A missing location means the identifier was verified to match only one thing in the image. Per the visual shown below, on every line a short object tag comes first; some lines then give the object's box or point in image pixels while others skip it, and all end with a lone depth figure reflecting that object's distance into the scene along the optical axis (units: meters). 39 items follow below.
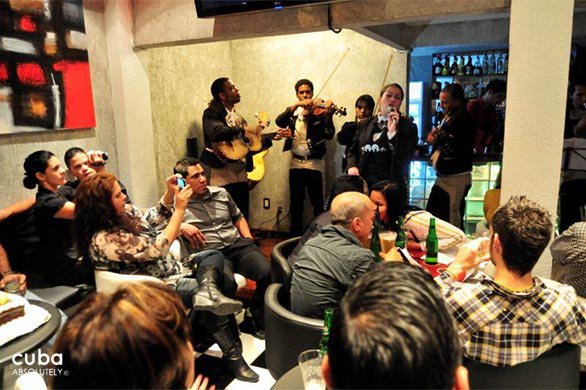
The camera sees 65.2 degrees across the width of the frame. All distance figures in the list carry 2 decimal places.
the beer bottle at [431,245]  2.20
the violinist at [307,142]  4.42
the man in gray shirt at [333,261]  1.87
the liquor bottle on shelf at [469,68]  6.70
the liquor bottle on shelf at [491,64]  6.54
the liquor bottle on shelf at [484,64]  6.59
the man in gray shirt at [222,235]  3.03
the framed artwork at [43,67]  2.99
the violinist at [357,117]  4.23
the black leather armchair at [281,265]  2.37
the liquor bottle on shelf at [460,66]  6.76
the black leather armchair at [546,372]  1.36
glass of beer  2.17
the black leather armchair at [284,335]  1.73
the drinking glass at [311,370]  1.27
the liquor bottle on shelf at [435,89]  6.83
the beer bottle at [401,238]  2.46
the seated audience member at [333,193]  2.49
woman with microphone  3.68
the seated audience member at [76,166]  3.16
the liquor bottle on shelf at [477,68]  6.64
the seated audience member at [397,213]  2.50
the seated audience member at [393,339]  0.68
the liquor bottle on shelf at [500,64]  6.46
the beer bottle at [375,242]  2.35
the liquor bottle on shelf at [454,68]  6.77
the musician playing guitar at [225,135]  4.12
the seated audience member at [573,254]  1.93
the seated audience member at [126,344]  0.75
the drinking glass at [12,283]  2.03
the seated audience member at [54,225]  2.69
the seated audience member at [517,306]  1.35
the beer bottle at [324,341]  1.32
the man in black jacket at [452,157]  3.81
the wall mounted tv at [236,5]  2.90
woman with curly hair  2.25
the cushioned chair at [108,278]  2.19
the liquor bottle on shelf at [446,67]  6.80
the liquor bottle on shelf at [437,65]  6.85
